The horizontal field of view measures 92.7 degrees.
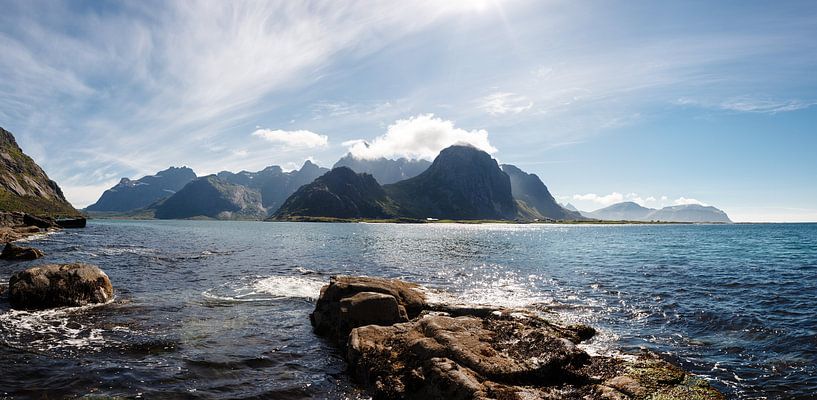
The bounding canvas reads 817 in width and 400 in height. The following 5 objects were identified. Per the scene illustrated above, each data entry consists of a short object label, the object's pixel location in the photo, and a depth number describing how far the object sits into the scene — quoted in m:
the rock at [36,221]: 117.75
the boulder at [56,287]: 24.91
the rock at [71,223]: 145.25
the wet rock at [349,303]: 21.19
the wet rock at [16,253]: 46.34
